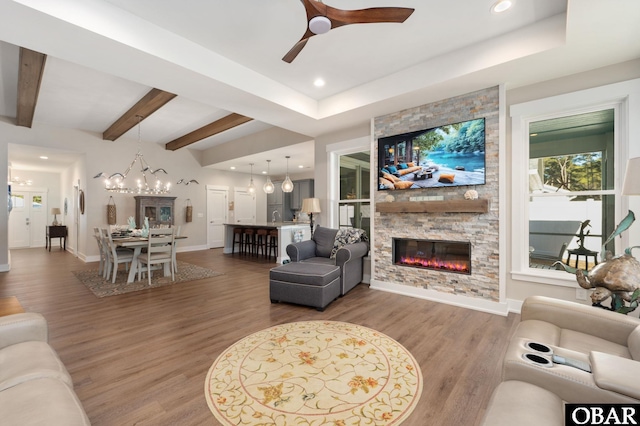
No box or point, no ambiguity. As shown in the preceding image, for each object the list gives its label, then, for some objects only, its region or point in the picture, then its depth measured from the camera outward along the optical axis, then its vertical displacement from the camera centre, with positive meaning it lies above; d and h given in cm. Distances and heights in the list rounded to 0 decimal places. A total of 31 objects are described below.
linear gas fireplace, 382 -63
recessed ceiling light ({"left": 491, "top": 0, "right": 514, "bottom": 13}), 247 +185
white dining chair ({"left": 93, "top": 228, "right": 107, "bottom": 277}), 532 -81
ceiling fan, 200 +144
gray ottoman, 348 -94
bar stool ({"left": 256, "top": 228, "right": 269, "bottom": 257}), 744 -82
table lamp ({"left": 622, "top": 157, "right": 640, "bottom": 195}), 182 +22
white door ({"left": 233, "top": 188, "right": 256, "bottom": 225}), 1041 +20
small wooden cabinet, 787 +4
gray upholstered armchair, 398 -66
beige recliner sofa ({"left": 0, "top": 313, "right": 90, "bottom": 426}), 99 -73
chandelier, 766 +85
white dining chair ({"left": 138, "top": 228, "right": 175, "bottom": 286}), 480 -65
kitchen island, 672 -56
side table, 922 -69
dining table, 477 -57
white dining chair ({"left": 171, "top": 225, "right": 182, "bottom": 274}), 518 -75
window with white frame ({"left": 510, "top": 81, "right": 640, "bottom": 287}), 300 +41
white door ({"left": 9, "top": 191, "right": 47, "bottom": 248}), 970 -30
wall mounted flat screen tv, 358 +76
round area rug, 171 -124
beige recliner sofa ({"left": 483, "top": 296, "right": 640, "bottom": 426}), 102 -71
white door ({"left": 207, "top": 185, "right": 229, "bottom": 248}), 954 -9
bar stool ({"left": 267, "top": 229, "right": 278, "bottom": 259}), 718 -83
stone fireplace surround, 350 -19
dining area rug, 448 -124
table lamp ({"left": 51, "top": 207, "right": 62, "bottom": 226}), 1007 -3
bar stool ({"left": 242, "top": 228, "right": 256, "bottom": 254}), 784 -82
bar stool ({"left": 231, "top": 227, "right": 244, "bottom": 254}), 817 -83
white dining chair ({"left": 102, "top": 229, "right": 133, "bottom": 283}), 482 -78
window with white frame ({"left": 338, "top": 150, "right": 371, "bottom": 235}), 510 +38
